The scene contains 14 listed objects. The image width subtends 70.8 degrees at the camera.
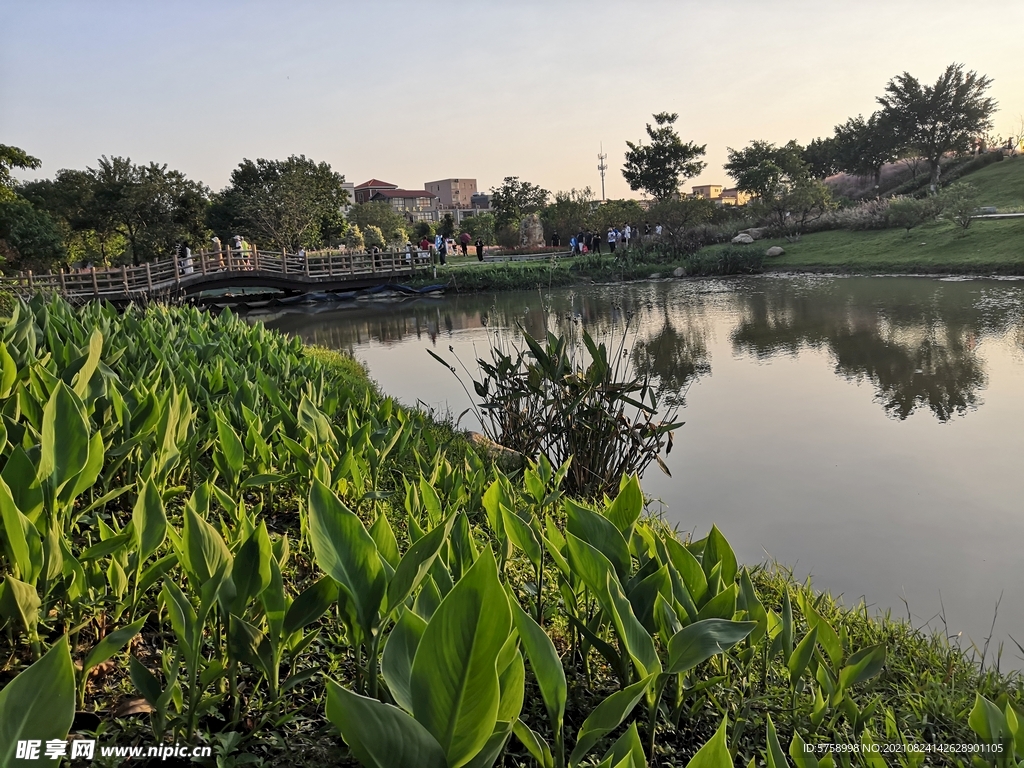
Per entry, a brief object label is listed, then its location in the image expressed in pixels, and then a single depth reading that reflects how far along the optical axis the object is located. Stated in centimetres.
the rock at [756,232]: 2623
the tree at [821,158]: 4223
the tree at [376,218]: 4647
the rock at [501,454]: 374
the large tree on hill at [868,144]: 3572
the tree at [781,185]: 2550
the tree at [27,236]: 2850
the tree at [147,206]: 3052
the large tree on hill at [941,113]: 3322
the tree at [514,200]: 3888
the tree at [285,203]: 3016
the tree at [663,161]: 3550
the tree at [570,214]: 3319
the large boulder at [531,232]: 3316
